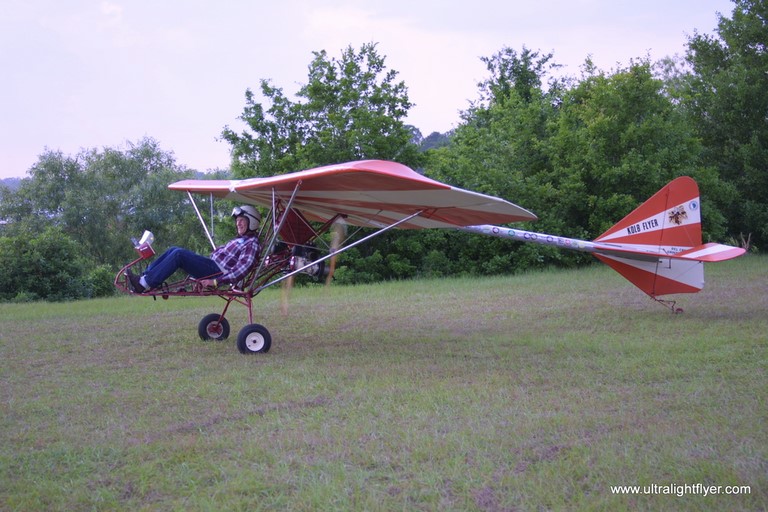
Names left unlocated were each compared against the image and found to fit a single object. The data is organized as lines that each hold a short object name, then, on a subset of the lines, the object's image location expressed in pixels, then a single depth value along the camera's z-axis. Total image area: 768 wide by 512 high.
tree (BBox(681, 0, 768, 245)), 24.77
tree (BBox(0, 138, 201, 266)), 38.28
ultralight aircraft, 7.57
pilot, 7.63
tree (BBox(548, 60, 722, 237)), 21.88
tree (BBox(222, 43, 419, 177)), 21.34
